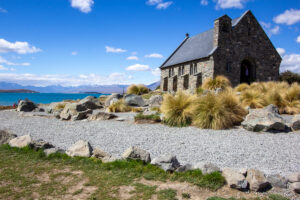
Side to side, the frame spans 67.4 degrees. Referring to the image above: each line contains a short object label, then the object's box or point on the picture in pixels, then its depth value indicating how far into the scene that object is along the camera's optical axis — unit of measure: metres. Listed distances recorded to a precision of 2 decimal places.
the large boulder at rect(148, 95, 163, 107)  13.07
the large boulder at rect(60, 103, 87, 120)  10.14
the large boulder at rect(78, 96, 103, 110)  13.52
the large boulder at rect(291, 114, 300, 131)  7.00
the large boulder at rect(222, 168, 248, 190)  3.46
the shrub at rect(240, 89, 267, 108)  10.02
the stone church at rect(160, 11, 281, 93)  18.62
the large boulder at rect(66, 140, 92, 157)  4.88
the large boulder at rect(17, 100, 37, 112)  13.49
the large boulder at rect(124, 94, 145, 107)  14.19
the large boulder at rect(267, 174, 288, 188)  3.50
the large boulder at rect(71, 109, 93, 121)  9.82
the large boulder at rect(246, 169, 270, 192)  3.41
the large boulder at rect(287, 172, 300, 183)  3.49
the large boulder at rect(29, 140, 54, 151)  5.26
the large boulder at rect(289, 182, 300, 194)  3.30
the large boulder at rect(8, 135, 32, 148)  5.45
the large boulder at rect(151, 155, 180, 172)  4.02
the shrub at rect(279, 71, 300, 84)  23.94
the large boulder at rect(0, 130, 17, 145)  5.98
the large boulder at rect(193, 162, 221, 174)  3.85
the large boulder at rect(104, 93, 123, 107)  14.96
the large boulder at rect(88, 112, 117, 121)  9.57
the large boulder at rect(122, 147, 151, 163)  4.38
